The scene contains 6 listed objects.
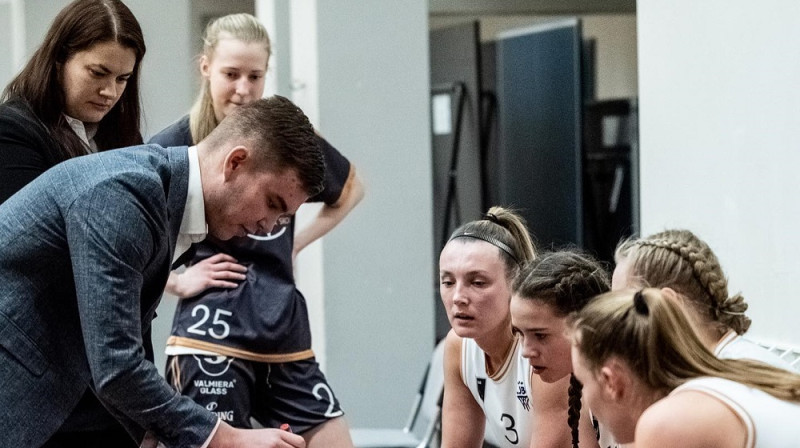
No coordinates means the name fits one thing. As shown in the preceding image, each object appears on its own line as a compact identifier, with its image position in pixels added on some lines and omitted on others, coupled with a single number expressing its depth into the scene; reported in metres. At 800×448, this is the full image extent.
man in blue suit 3.48
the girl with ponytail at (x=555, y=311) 4.36
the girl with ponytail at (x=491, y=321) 4.94
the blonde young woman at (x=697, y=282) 4.21
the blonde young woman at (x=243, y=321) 5.45
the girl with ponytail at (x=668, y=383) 3.06
